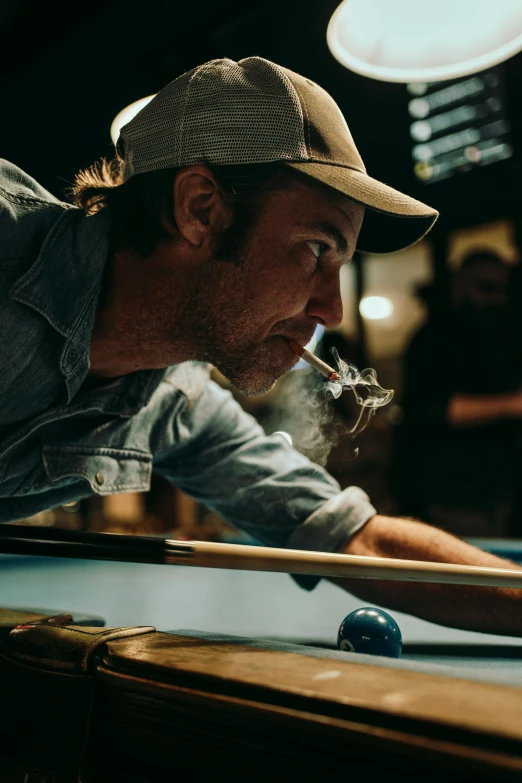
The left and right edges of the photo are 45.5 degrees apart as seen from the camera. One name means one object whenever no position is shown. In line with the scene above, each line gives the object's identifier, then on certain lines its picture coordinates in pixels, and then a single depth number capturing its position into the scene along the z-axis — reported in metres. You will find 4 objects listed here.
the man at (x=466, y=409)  2.95
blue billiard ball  1.16
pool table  0.49
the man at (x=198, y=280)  1.29
